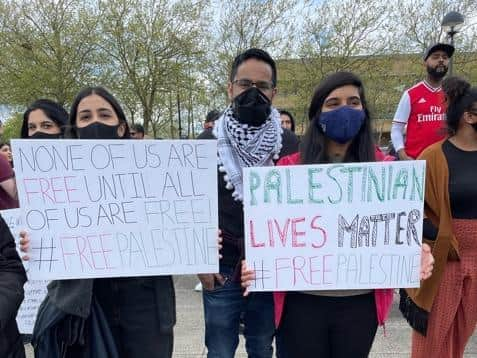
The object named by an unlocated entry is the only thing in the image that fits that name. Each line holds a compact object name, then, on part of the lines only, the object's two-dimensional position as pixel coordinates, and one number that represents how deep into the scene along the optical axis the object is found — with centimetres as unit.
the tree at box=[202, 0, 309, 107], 1672
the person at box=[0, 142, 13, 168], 509
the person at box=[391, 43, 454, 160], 350
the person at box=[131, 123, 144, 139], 601
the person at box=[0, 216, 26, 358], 150
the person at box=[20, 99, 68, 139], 261
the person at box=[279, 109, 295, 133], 512
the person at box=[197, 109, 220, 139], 208
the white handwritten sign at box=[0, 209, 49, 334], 254
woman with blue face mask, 169
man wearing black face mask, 193
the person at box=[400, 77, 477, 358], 221
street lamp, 933
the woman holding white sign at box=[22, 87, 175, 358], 165
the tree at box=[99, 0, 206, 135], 1617
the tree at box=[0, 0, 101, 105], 1555
